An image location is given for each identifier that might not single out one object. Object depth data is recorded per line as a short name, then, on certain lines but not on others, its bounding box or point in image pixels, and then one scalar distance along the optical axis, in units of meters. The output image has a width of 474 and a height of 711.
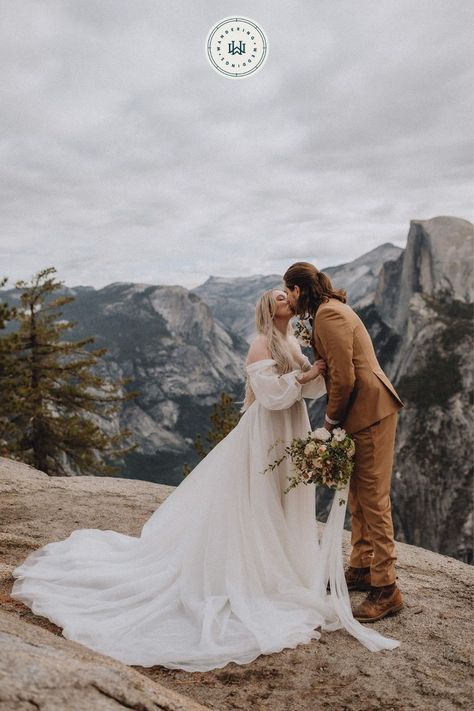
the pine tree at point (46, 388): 21.11
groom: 5.25
